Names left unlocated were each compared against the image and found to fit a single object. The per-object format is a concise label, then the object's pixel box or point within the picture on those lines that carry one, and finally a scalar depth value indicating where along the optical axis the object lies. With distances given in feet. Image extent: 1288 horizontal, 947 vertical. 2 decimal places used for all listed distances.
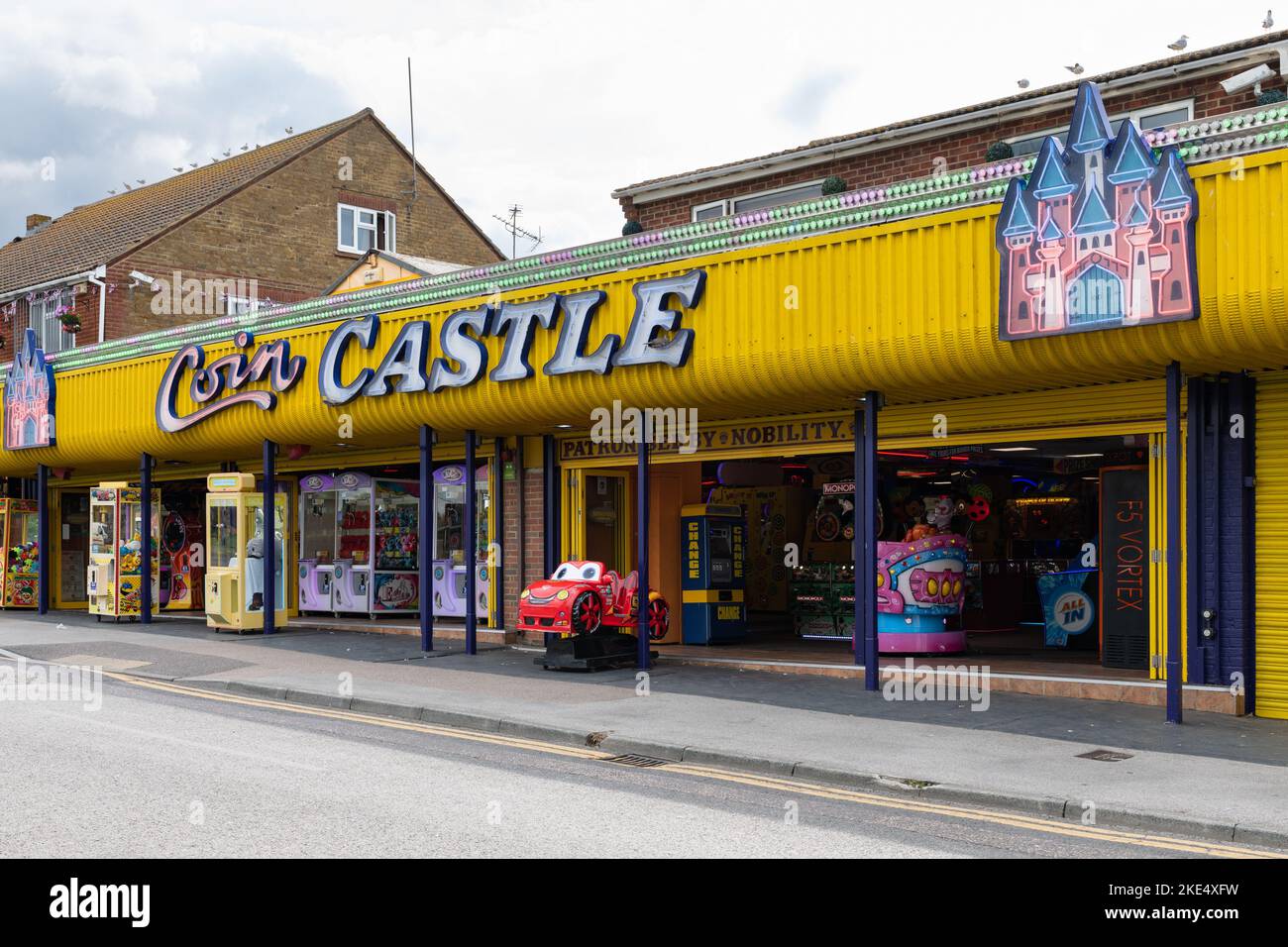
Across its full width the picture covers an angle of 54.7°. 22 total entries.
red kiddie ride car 49.73
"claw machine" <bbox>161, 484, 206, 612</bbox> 84.38
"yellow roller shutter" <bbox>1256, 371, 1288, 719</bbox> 38.55
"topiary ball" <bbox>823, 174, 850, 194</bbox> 52.90
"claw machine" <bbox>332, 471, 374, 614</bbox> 74.79
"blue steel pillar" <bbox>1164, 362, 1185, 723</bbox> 36.83
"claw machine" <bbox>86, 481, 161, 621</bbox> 74.59
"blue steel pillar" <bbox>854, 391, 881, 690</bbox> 44.50
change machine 59.57
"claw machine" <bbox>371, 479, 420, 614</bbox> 74.59
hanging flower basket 96.50
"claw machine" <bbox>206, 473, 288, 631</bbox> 66.85
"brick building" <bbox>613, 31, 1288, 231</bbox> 52.19
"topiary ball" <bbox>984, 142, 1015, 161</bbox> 45.98
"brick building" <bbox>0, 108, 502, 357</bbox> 100.82
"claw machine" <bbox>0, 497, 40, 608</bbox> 86.02
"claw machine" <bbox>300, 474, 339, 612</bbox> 76.38
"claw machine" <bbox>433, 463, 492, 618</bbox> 67.82
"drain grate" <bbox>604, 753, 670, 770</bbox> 33.55
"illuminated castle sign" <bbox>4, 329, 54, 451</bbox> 78.89
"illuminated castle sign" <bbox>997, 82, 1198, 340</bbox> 34.96
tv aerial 130.00
